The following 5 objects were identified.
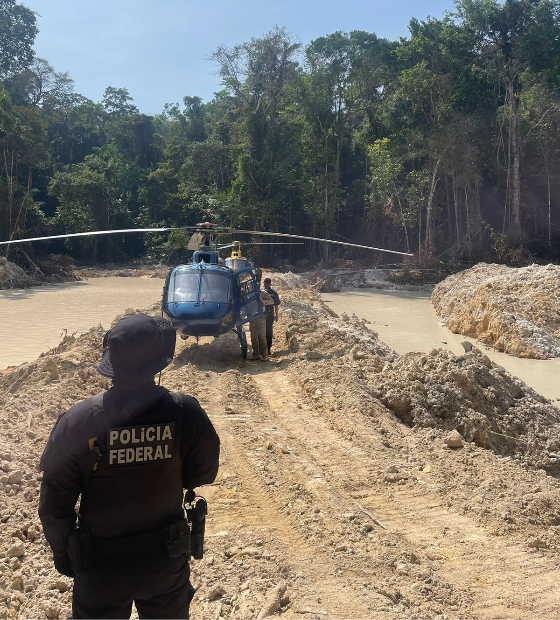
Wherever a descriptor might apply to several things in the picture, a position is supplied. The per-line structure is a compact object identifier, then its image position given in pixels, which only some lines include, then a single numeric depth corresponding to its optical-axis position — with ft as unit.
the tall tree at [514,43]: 101.60
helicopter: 33.04
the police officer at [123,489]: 7.72
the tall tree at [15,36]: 151.23
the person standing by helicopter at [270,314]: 36.45
